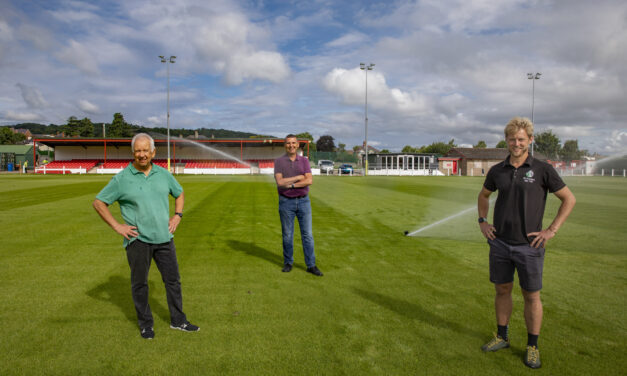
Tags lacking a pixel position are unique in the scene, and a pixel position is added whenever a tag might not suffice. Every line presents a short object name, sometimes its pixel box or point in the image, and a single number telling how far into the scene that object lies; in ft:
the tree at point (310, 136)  431.51
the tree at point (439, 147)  413.80
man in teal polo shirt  11.18
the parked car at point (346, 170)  173.58
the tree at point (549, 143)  287.07
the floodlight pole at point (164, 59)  146.84
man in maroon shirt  18.29
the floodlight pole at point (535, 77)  149.69
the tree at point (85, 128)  320.29
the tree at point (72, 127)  317.63
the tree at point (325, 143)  467.11
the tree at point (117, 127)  305.73
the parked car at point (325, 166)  179.01
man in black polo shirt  10.28
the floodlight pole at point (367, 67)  167.22
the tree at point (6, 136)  298.15
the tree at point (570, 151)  250.16
